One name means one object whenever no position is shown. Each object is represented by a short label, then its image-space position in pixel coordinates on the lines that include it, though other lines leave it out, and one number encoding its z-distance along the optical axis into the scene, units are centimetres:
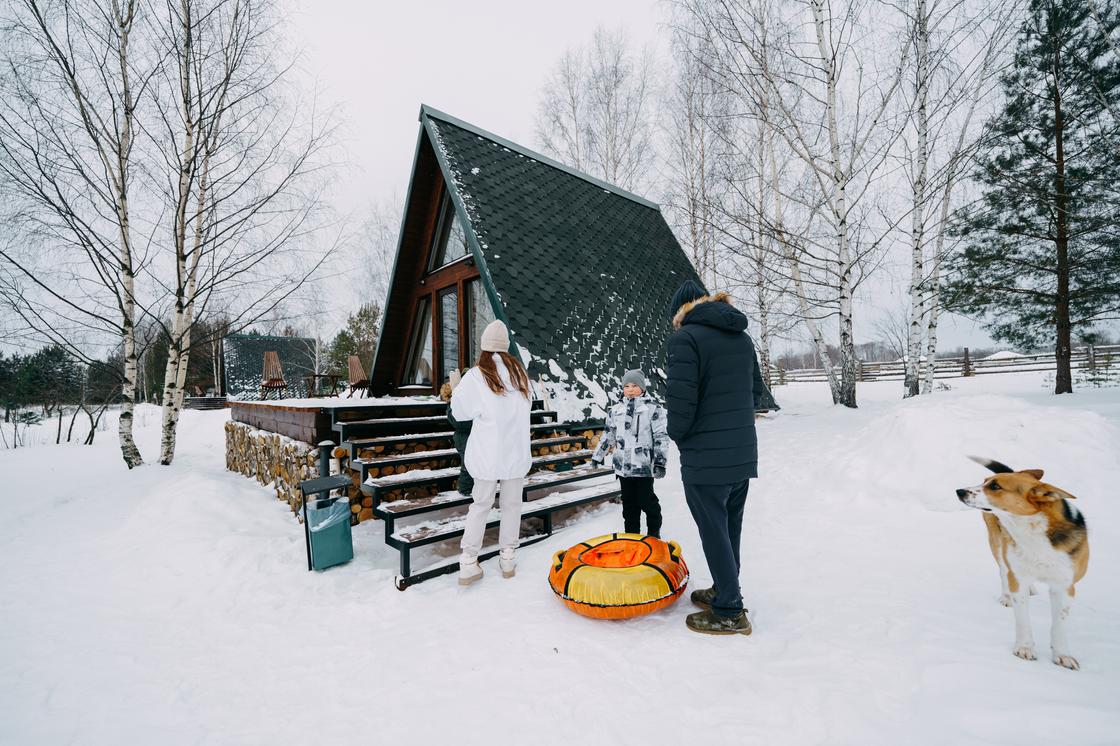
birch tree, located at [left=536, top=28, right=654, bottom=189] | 1658
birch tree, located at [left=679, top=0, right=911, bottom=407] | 912
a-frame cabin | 659
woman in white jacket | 349
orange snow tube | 273
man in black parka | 258
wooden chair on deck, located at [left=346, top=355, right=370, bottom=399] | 1231
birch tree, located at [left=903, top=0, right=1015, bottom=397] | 880
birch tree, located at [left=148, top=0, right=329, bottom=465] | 784
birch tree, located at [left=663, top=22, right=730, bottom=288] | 1430
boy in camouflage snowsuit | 377
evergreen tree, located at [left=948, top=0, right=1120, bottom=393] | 967
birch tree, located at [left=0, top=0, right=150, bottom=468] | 679
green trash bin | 402
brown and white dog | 206
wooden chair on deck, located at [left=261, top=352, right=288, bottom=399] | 1476
